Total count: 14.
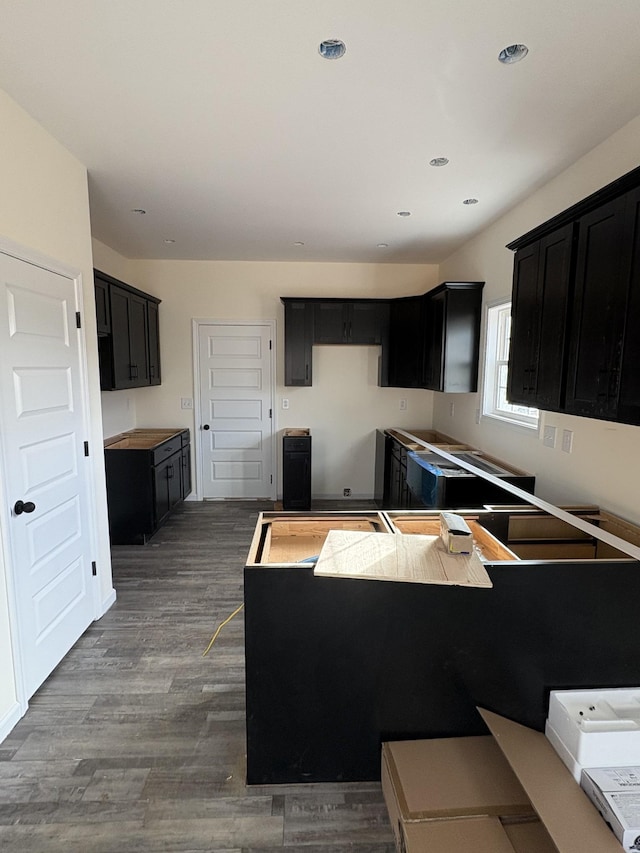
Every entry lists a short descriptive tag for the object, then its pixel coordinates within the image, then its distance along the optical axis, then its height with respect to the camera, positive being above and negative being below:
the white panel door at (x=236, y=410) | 5.17 -0.40
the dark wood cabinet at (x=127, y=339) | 3.76 +0.36
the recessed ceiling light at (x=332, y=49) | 1.60 +1.24
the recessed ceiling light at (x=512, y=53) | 1.62 +1.24
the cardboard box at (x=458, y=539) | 1.63 -0.61
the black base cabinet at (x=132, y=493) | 3.99 -1.08
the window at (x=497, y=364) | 3.68 +0.14
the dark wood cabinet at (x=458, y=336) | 3.92 +0.40
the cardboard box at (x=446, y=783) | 1.45 -1.44
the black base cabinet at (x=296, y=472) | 4.85 -1.07
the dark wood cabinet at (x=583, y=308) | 1.67 +0.33
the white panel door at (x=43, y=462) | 2.03 -0.46
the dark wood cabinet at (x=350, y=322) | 4.92 +0.64
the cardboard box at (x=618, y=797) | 1.27 -1.31
